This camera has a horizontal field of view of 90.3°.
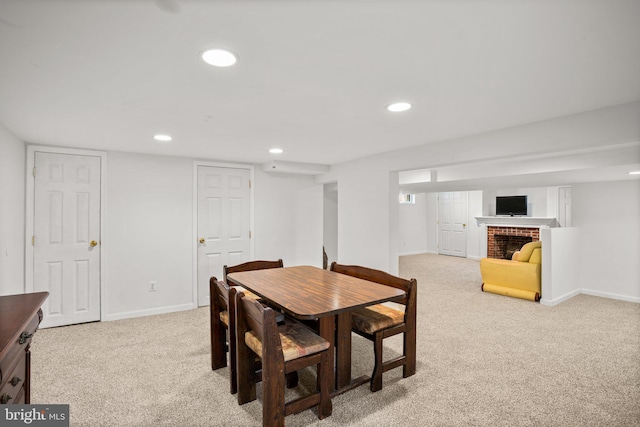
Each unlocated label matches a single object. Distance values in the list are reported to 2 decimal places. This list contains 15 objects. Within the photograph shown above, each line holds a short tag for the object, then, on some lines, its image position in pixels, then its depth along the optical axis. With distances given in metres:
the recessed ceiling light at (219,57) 1.43
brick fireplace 8.05
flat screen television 7.93
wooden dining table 1.99
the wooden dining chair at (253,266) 3.21
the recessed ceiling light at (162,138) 3.07
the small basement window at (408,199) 9.84
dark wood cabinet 1.32
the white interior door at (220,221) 4.44
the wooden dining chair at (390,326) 2.32
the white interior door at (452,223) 9.37
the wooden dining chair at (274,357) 1.78
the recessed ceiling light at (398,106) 2.14
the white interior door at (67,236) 3.50
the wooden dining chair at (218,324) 2.52
